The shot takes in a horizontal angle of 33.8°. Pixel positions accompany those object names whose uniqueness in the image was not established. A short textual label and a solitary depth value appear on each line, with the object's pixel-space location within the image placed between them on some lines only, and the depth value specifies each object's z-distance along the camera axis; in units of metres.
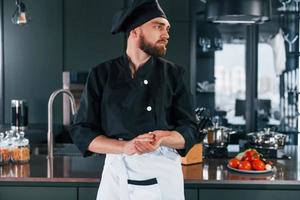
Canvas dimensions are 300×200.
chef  1.63
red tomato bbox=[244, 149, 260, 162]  2.23
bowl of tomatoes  2.15
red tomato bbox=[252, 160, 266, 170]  2.15
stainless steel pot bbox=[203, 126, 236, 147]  2.56
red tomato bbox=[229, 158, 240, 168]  2.20
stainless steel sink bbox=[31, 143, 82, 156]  2.83
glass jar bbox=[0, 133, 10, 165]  2.33
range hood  2.49
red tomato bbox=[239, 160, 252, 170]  2.17
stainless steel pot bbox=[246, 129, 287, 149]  2.58
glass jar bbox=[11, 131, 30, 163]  2.36
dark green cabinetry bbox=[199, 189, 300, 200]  2.03
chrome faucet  2.31
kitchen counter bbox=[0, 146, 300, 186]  2.03
